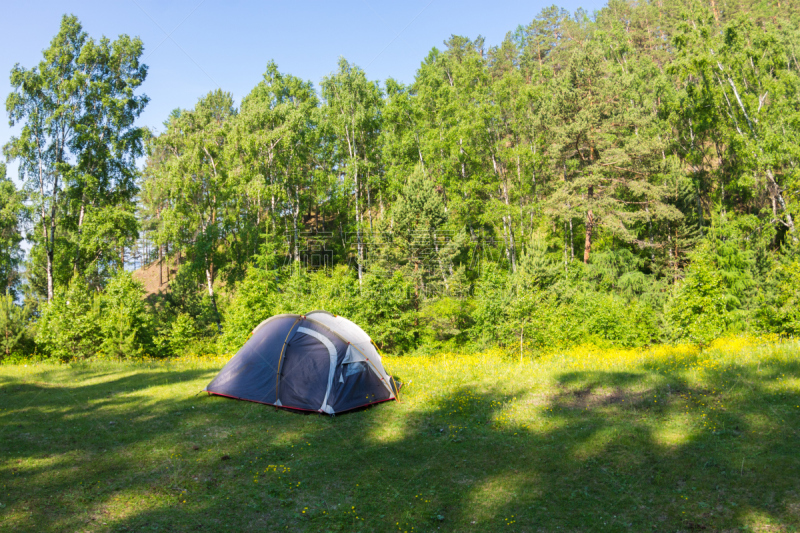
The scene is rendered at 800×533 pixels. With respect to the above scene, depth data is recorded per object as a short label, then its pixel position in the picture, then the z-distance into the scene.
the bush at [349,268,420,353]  22.59
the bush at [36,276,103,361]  19.19
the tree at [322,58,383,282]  34.38
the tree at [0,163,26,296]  25.15
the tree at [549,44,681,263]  27.58
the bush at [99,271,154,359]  19.33
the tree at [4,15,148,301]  25.05
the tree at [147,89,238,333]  31.27
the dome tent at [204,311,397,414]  9.76
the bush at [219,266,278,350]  22.14
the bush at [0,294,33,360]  19.00
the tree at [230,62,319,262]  31.31
